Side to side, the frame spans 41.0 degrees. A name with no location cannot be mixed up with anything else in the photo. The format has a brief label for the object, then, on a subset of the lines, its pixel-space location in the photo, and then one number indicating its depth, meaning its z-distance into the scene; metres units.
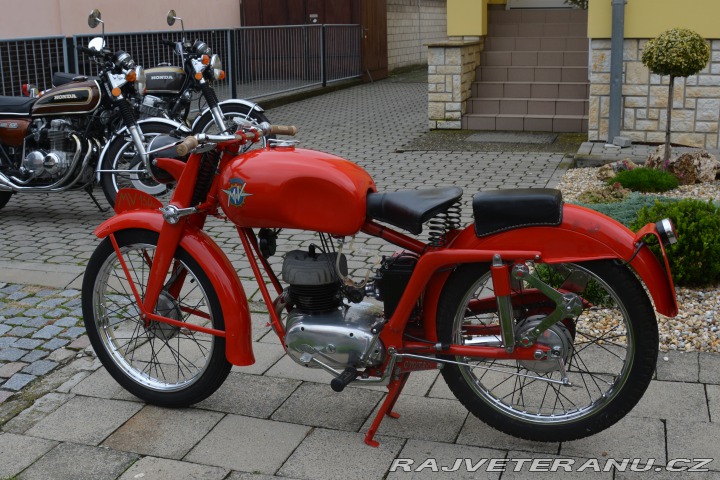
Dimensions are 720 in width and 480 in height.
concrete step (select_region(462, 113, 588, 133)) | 11.93
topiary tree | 8.37
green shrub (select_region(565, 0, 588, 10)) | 13.76
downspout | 10.02
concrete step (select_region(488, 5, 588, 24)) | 13.78
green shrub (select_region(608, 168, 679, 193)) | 8.00
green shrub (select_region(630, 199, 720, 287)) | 5.12
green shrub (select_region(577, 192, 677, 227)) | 6.38
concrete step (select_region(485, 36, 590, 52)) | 13.16
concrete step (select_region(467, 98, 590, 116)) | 12.19
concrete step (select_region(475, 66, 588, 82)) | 12.62
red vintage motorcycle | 3.28
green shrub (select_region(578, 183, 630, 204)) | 7.50
